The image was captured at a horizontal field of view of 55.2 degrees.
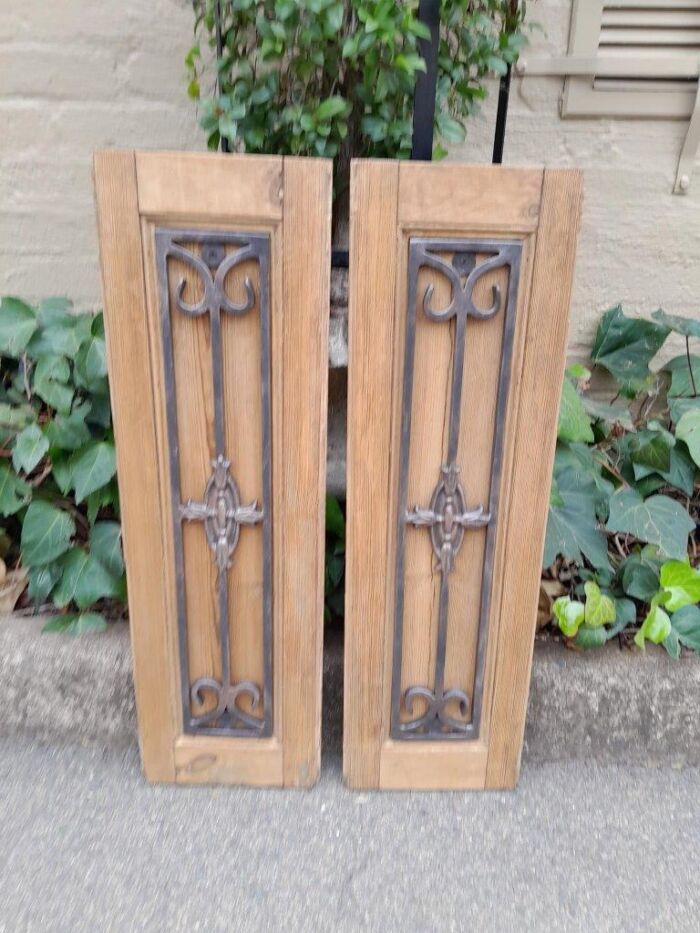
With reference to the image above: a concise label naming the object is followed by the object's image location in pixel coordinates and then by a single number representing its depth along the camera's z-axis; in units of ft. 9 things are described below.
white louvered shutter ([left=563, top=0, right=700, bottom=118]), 5.40
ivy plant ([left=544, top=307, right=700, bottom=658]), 4.74
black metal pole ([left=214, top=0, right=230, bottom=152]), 4.07
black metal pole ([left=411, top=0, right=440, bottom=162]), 3.68
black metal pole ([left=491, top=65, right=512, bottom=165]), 4.41
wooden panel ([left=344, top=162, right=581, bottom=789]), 3.49
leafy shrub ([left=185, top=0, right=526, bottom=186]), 3.75
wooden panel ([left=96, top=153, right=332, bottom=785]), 3.45
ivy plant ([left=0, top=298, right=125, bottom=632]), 4.82
